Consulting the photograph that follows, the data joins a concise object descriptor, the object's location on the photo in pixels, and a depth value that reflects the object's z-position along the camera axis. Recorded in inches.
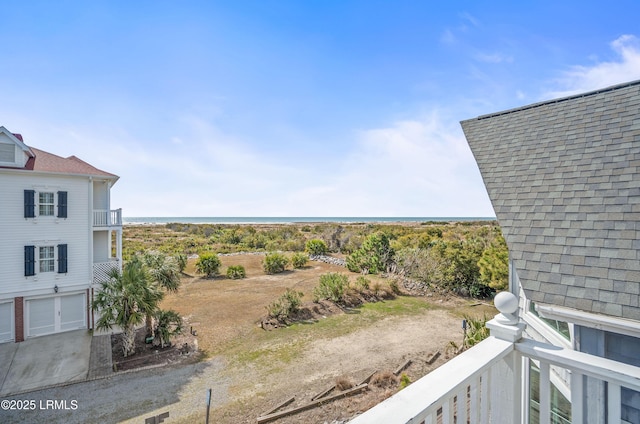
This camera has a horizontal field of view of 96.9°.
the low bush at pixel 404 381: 239.0
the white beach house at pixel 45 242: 400.8
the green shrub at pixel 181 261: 763.3
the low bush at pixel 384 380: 280.5
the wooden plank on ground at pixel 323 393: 259.9
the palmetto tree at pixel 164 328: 372.8
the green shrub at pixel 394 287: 601.4
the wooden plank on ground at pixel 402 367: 300.5
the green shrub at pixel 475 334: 318.0
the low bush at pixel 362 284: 577.3
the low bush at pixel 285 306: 455.8
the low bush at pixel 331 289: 531.5
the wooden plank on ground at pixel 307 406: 232.8
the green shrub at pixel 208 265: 753.6
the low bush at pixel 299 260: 870.4
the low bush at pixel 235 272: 743.7
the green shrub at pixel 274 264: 798.5
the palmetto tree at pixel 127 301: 343.6
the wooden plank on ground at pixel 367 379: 285.9
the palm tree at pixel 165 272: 429.4
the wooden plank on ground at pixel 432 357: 321.4
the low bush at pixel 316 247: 1065.5
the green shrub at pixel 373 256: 762.2
